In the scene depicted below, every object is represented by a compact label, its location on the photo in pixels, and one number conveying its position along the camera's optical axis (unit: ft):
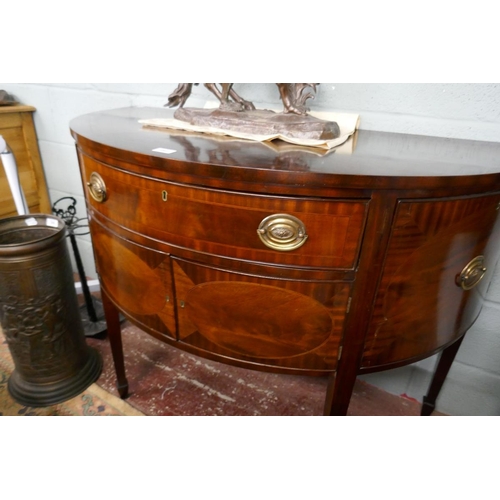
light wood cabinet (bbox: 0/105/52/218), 5.37
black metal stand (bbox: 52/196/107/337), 5.02
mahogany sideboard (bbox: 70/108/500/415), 1.92
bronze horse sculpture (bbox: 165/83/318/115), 2.95
